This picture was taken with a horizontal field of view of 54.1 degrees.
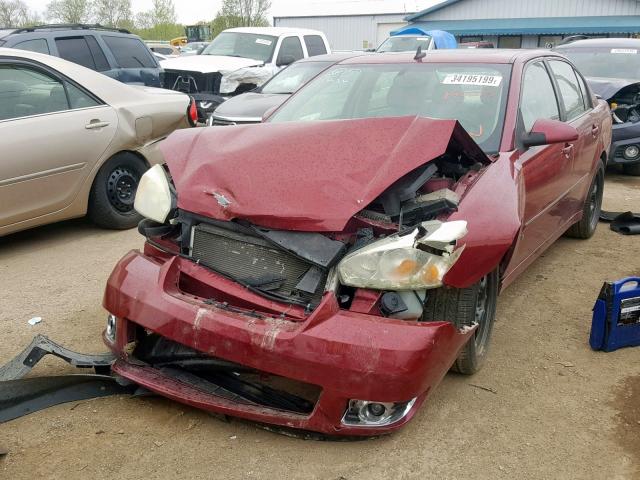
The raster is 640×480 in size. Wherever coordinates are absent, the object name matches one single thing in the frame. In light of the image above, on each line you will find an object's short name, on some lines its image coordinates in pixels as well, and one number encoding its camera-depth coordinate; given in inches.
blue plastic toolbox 131.3
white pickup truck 381.1
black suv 312.2
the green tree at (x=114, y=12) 1929.1
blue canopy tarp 591.8
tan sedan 183.9
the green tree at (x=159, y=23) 2176.4
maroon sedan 95.0
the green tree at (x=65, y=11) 1742.1
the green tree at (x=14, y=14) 1775.3
